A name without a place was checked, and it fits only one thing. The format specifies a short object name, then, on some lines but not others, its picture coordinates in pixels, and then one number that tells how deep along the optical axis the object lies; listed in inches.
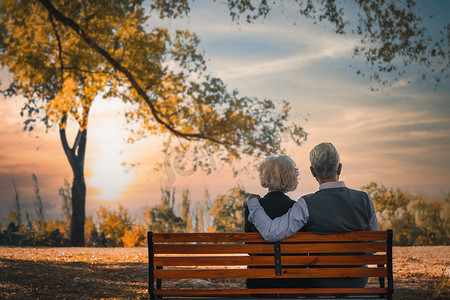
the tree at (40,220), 677.4
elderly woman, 147.9
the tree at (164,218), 634.2
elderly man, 143.3
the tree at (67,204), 755.4
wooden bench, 149.9
